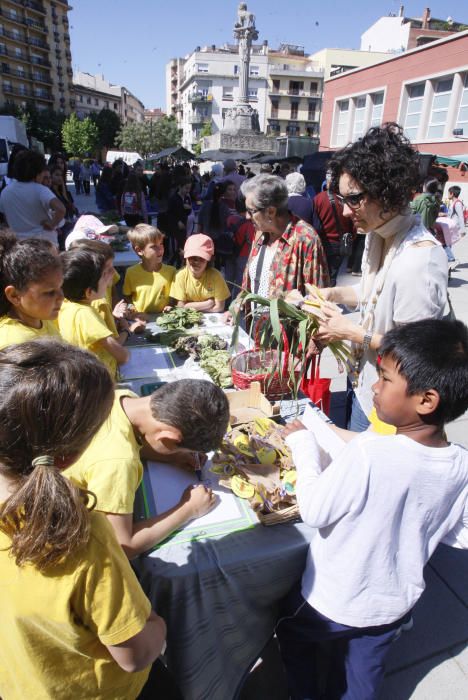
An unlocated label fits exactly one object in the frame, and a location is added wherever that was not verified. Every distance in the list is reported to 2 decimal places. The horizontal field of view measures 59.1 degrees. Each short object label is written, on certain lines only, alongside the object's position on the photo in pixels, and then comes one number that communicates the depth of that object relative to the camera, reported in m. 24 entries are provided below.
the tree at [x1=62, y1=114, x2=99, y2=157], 49.31
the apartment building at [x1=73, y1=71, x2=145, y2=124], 76.06
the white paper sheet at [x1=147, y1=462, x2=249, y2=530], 1.59
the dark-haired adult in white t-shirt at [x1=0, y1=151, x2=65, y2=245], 4.43
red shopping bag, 2.50
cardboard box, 2.18
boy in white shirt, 1.15
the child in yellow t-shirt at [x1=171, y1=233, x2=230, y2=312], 3.66
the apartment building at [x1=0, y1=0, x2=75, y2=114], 55.31
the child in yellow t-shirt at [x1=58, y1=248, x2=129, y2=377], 2.39
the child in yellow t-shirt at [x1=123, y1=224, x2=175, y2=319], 3.69
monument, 24.62
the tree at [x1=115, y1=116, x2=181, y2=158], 57.44
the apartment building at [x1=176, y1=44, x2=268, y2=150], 64.94
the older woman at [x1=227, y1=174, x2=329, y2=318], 2.89
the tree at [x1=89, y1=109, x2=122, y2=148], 55.50
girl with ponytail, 0.84
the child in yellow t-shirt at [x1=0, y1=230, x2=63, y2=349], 1.96
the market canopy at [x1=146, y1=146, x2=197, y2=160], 18.96
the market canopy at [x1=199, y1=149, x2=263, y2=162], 16.81
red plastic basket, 2.20
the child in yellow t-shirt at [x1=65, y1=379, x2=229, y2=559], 1.40
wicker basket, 1.56
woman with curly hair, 1.79
